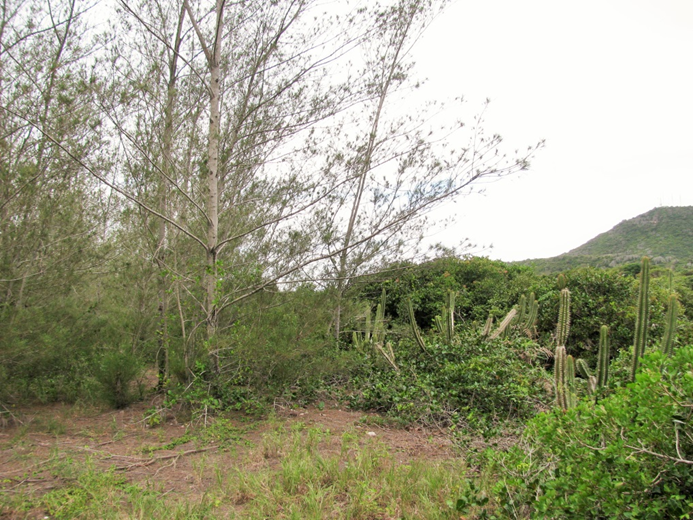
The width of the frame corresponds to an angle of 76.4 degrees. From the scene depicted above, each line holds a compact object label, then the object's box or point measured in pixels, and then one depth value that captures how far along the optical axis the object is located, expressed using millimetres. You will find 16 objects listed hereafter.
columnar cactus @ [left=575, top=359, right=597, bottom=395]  5004
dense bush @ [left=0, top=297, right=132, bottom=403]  4789
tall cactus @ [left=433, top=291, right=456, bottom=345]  7491
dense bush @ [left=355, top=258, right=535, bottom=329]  10344
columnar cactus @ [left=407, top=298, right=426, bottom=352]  7285
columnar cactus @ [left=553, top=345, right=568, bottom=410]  4234
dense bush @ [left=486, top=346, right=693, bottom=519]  2037
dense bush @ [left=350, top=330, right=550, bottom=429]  5441
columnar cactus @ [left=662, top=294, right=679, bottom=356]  4945
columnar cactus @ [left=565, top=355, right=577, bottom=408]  4359
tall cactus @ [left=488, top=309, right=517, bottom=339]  7457
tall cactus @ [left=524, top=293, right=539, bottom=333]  8141
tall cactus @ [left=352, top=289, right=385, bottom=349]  7938
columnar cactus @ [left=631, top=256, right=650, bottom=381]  4395
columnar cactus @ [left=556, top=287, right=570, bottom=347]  5480
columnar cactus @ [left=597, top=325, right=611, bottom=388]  4979
